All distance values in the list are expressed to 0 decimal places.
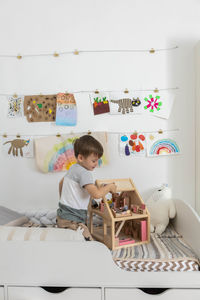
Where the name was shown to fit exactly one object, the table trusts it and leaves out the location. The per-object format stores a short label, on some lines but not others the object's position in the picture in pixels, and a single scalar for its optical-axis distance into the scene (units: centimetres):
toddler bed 127
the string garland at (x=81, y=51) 205
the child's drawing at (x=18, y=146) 207
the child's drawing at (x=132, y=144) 205
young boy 165
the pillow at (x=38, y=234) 137
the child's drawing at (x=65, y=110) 204
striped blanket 131
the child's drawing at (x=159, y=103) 205
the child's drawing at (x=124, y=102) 205
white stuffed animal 181
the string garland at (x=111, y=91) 205
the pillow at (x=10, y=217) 176
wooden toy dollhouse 153
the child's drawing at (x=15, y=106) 207
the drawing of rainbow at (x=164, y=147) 205
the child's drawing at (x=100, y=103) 205
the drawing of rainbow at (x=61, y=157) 205
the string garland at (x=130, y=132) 206
